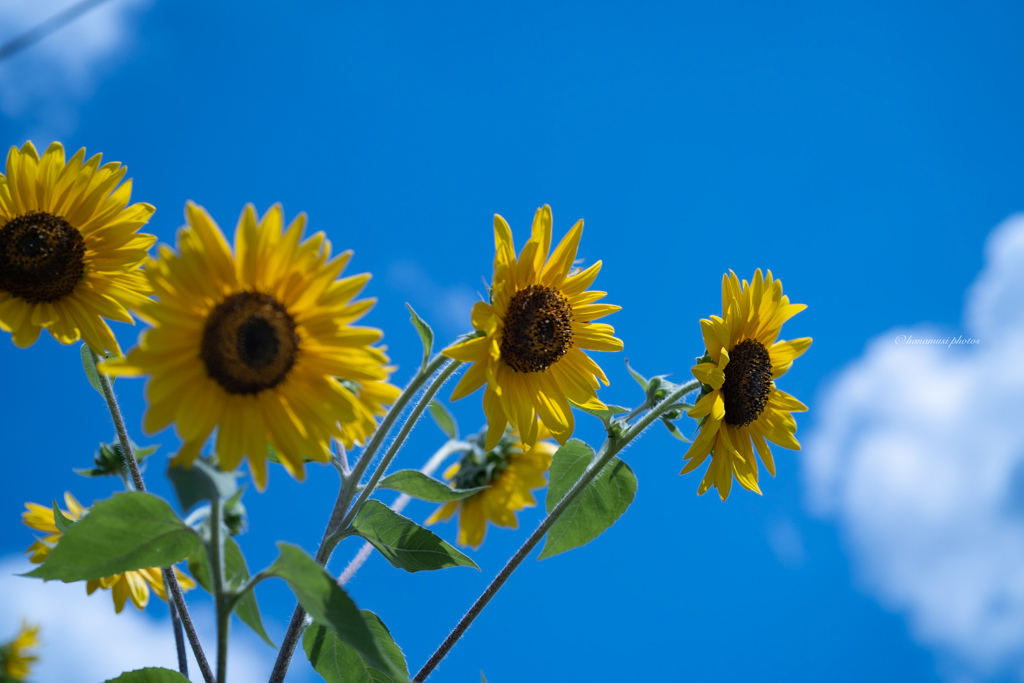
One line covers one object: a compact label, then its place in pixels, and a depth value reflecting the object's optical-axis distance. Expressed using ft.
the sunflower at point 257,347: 4.82
